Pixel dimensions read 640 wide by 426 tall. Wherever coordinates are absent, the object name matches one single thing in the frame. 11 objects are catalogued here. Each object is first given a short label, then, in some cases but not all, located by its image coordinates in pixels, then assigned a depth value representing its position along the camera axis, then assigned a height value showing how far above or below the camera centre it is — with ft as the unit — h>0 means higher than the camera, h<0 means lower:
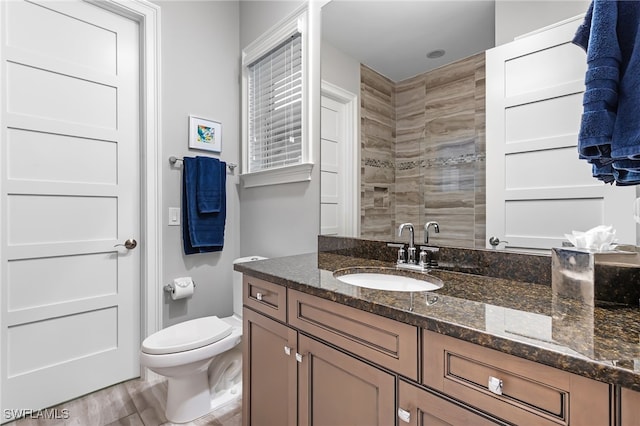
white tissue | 2.73 -0.24
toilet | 5.03 -2.60
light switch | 7.18 -0.07
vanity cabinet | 1.89 -1.32
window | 6.49 +2.45
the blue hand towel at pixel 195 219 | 7.24 -0.15
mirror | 4.10 +1.77
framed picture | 7.42 +1.93
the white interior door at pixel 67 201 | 5.56 +0.24
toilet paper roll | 6.91 -1.69
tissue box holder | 2.57 -0.53
